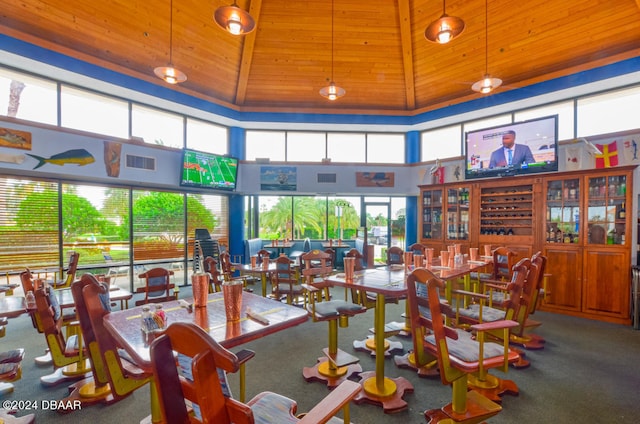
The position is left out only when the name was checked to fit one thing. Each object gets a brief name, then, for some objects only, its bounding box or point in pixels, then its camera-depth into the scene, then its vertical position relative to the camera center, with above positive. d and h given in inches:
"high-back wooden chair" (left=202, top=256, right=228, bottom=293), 154.1 -31.5
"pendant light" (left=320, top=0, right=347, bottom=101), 194.7 +75.9
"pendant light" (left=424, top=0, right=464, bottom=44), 138.9 +84.3
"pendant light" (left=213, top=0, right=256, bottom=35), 129.5 +82.7
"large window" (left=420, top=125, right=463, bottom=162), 297.9 +68.2
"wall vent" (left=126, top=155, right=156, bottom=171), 239.0 +38.1
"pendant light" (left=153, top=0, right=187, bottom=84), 169.9 +76.6
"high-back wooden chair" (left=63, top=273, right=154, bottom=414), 70.6 -32.3
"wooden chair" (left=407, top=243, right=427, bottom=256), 233.8 -28.7
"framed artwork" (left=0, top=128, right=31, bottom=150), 184.5 +43.7
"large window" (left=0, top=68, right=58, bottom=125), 193.7 +73.9
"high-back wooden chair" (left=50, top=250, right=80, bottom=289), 190.5 -36.2
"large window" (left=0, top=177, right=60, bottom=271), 197.8 -9.7
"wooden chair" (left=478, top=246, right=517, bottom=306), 187.2 -36.6
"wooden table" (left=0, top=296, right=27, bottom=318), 103.6 -35.2
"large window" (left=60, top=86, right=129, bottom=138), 218.5 +73.3
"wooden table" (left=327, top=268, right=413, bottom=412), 101.3 -58.6
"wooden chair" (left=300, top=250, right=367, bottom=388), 113.4 -50.0
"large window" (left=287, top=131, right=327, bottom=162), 329.4 +69.4
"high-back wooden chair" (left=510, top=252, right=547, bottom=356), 105.3 -28.5
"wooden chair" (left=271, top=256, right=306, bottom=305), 182.9 -41.7
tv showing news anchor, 220.2 +47.3
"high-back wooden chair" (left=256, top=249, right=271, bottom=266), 201.1 -31.0
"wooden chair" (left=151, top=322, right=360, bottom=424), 36.0 -20.7
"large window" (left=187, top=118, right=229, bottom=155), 292.0 +72.9
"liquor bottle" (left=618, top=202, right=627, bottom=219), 188.6 -1.0
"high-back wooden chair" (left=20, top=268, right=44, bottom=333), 129.1 -30.0
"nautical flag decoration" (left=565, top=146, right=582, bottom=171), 217.6 +37.6
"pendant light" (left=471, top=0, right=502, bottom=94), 185.5 +77.4
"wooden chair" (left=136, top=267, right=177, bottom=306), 149.4 -36.9
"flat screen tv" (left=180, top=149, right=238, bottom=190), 267.9 +36.7
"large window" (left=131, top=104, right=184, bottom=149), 253.4 +72.6
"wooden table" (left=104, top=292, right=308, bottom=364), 60.5 -26.1
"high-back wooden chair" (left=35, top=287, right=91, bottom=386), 91.0 -41.0
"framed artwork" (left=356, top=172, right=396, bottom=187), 320.8 +33.0
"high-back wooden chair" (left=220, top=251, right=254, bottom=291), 191.5 -34.4
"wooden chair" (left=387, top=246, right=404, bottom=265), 204.8 -30.3
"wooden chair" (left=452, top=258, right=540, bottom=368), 104.1 -30.5
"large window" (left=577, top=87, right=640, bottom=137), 208.0 +69.9
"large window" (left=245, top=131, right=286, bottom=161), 328.5 +70.1
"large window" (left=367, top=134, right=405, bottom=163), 332.8 +70.0
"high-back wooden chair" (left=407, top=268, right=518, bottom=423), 77.6 -38.4
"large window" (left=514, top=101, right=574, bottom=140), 232.4 +75.5
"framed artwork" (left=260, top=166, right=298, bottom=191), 315.3 +32.5
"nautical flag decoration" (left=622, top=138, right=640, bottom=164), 196.2 +39.0
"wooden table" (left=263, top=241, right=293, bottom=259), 326.8 -37.5
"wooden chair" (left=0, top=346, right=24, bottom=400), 84.0 -44.7
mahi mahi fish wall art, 198.7 +34.9
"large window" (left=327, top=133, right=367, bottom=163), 331.0 +68.9
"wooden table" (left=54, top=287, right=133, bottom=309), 118.0 -36.1
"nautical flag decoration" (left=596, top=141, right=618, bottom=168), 203.5 +37.2
